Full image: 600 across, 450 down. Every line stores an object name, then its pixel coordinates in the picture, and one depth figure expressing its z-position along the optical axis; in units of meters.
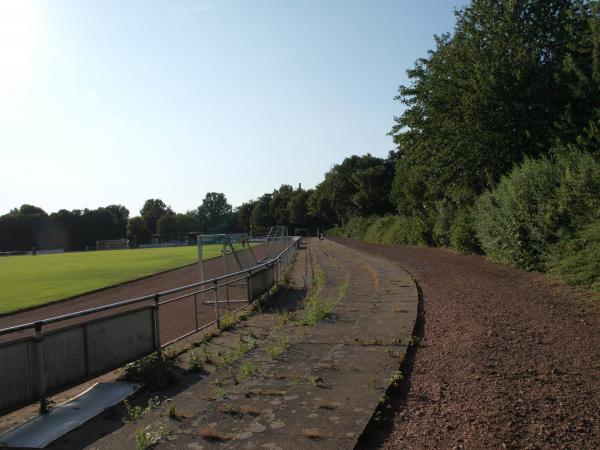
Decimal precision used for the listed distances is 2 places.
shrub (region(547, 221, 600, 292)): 9.99
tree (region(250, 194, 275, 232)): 131.62
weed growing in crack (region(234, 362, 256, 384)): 5.88
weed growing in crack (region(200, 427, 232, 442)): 4.09
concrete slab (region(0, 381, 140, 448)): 4.59
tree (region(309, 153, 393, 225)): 63.69
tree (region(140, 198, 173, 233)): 164.50
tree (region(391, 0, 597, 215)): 18.42
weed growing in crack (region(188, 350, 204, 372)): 6.82
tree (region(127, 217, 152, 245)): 138.50
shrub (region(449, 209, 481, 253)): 22.45
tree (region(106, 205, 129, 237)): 139.38
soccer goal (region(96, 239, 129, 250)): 102.06
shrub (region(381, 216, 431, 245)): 33.34
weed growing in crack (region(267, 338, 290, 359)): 6.79
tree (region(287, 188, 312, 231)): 108.50
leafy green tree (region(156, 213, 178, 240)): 143.38
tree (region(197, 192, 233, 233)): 175.38
